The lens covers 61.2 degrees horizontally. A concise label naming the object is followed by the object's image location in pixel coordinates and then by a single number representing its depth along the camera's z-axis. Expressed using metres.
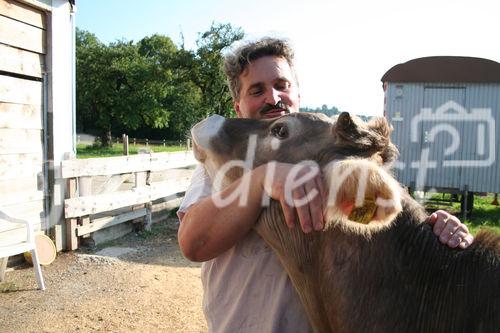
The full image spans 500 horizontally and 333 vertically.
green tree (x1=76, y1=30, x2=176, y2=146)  46.44
